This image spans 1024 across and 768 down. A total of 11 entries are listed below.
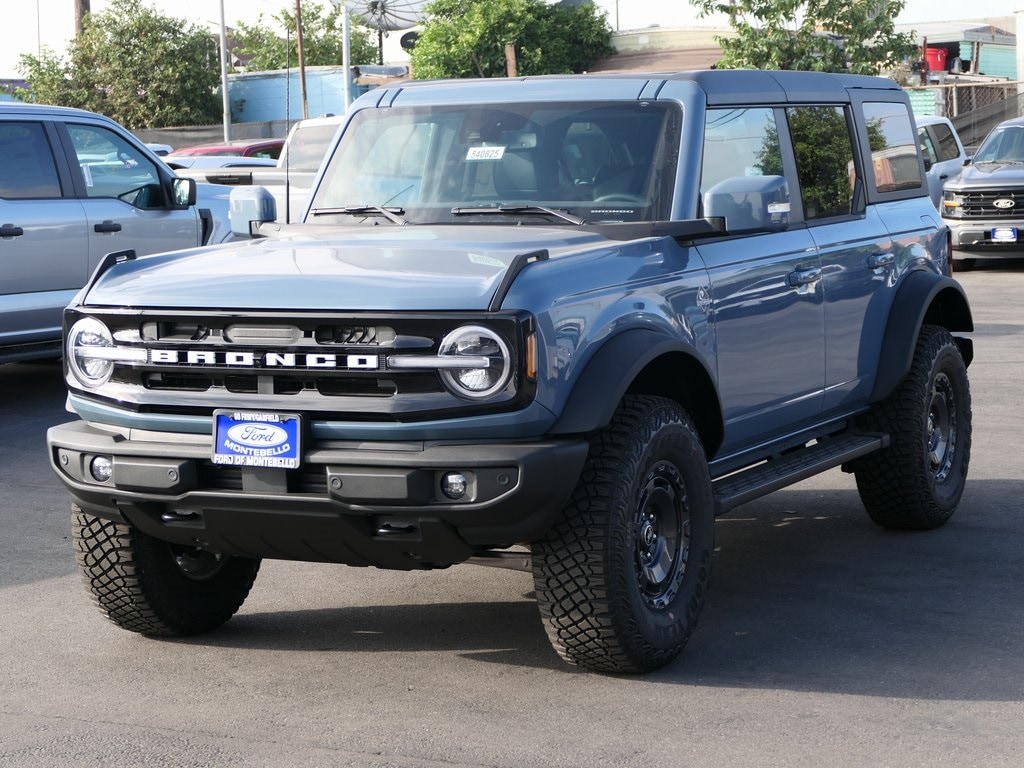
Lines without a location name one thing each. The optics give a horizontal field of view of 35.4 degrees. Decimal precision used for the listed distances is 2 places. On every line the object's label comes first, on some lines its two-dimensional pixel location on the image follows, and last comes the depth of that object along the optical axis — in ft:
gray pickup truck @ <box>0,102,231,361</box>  34.65
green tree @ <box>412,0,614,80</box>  153.28
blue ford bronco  15.03
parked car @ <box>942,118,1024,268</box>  62.44
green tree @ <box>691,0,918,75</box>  102.22
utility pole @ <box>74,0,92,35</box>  164.04
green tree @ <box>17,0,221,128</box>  168.45
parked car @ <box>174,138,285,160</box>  95.55
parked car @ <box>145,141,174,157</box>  98.73
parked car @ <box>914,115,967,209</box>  70.38
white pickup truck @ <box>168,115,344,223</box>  57.88
